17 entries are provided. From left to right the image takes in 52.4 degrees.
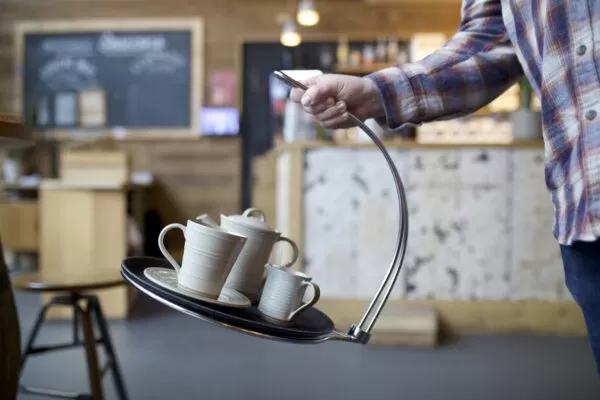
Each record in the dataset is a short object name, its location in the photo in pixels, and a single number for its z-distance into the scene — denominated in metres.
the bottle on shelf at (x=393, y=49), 6.10
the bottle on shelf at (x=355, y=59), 6.11
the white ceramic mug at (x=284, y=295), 0.74
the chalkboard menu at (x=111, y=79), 6.36
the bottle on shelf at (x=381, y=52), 6.11
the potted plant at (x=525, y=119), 3.52
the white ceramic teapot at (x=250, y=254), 0.81
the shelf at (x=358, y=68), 6.01
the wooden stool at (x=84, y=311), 1.86
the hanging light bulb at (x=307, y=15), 5.38
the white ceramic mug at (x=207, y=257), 0.70
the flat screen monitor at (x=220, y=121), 6.29
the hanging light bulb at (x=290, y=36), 5.83
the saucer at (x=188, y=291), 0.64
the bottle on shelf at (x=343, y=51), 6.14
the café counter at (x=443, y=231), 3.45
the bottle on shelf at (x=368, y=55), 6.09
